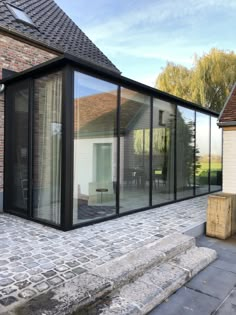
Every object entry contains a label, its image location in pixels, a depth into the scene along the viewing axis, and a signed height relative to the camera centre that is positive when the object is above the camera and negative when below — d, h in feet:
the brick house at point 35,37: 18.97 +9.35
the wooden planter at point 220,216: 15.78 -3.57
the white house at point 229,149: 21.31 +0.34
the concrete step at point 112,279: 7.72 -4.16
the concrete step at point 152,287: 8.21 -4.53
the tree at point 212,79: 50.57 +13.62
